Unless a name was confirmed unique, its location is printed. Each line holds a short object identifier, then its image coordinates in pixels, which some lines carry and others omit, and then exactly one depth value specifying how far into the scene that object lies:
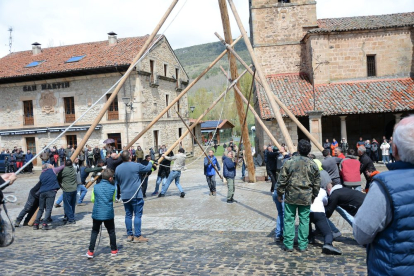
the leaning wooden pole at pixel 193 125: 11.61
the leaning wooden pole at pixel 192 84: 10.73
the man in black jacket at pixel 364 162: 8.70
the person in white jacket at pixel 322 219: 5.83
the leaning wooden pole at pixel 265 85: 7.82
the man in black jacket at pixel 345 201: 5.91
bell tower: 23.25
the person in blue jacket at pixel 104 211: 6.11
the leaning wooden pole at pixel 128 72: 9.00
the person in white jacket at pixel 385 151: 19.00
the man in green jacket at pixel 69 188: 8.89
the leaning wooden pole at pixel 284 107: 9.28
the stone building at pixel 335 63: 20.84
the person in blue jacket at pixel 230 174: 10.70
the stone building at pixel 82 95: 25.97
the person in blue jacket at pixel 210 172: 12.07
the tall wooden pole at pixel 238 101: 11.45
